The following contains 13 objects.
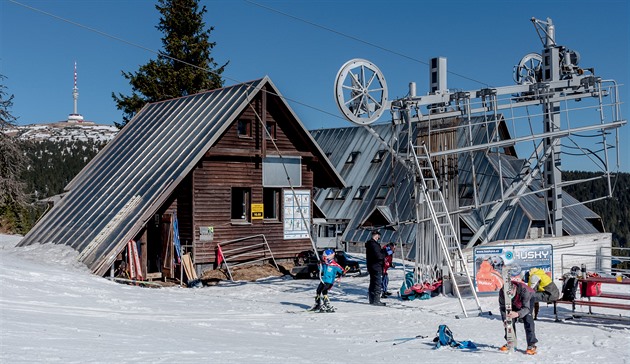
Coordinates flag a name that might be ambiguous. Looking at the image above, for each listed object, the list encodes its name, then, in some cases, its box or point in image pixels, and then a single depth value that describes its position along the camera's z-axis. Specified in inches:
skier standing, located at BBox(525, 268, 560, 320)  658.2
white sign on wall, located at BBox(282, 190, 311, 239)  1155.3
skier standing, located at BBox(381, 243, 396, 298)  842.6
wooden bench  661.0
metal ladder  724.0
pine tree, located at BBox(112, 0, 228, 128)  2042.3
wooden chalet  989.2
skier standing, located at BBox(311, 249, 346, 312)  723.4
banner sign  799.7
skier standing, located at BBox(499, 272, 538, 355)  529.3
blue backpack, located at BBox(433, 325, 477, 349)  545.3
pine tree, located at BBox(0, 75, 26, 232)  1729.8
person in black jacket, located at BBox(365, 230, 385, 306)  781.9
